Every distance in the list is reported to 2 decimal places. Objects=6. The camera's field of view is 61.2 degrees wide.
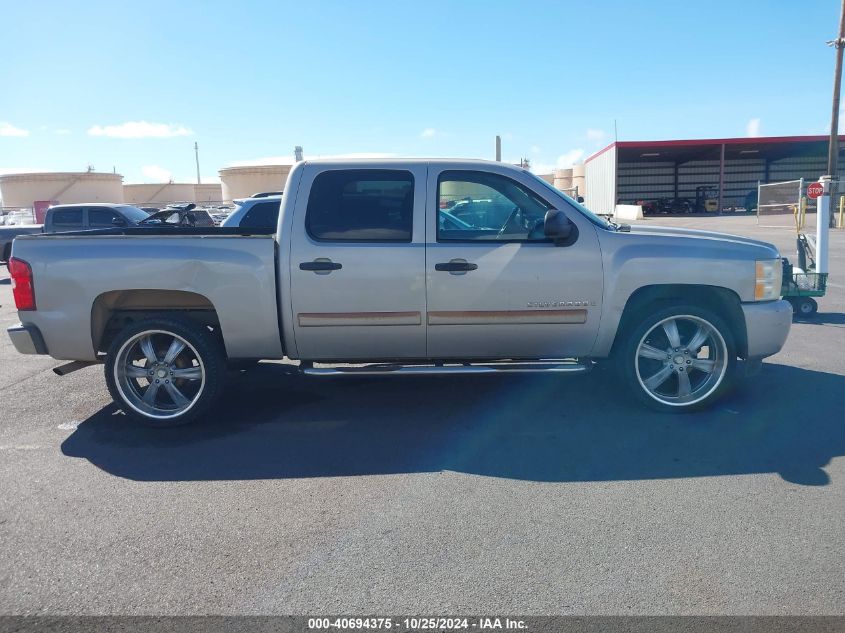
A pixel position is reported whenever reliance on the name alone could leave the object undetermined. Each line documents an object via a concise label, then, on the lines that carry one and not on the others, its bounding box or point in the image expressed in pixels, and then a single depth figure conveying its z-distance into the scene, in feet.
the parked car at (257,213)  32.32
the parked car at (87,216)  60.03
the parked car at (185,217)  36.65
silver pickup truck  17.39
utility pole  95.55
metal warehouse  168.35
